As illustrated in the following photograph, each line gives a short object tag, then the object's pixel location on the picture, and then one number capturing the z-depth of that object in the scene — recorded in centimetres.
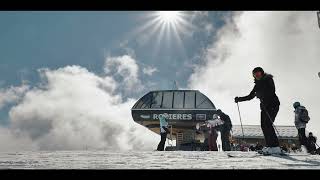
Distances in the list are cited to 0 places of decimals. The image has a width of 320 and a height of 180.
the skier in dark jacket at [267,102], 674
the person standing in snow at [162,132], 1347
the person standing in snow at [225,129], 1369
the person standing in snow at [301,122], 967
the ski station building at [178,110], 3167
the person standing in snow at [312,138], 1312
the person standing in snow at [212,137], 1425
